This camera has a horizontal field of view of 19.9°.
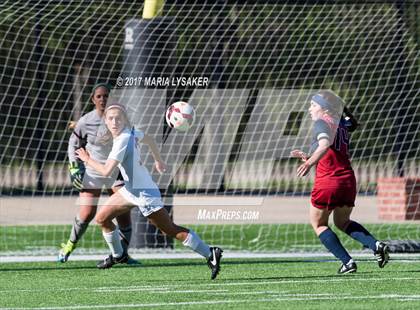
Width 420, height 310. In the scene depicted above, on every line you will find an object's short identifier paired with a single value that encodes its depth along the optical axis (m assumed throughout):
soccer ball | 12.67
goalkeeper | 13.05
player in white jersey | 10.97
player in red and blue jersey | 11.33
